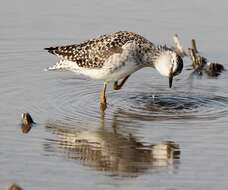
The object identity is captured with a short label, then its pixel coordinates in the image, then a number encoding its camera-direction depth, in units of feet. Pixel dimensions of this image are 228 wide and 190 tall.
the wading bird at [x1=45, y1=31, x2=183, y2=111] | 44.65
